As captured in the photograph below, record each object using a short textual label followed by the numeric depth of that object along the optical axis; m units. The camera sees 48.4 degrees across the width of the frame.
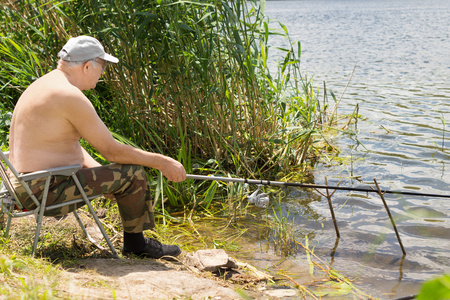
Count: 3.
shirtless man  2.66
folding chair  2.53
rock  3.03
